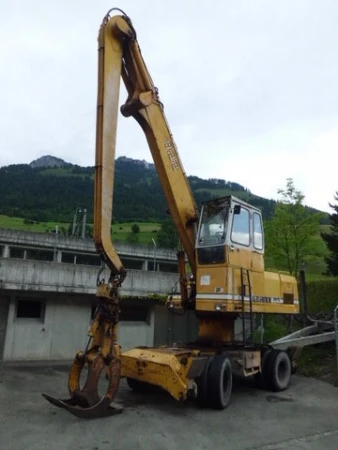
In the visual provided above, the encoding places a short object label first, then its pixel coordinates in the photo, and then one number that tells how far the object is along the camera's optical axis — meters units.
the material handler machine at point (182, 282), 7.01
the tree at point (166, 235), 41.89
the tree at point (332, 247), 22.04
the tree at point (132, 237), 50.72
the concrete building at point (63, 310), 13.21
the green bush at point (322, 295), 16.61
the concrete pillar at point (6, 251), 21.18
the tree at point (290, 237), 20.50
